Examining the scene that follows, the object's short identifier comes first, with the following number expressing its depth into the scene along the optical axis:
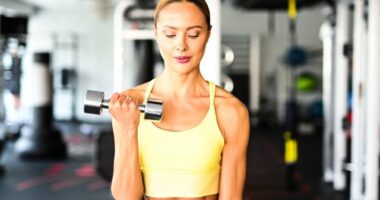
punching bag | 5.38
